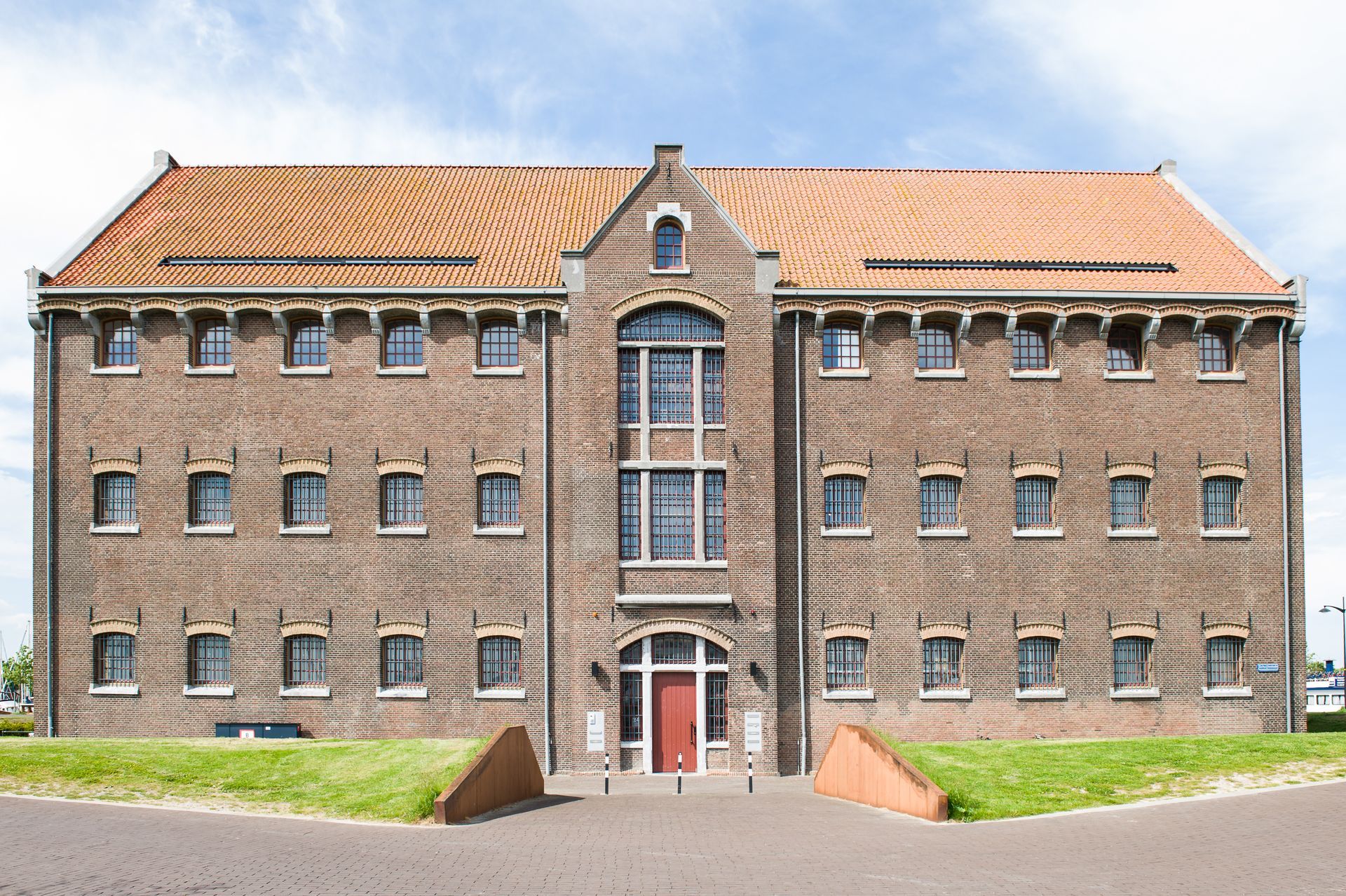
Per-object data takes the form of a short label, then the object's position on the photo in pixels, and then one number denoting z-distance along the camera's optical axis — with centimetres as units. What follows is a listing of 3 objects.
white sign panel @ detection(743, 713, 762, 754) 2800
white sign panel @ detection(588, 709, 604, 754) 2808
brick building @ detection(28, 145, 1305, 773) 2873
